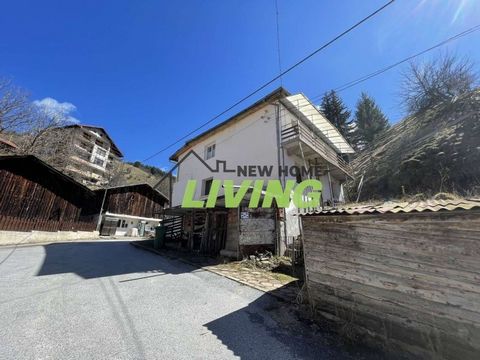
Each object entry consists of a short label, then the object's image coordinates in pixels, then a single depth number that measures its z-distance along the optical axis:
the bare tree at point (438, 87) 18.52
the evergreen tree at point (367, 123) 29.19
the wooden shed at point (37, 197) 14.94
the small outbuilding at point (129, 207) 24.31
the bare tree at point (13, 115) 17.41
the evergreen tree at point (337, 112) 31.02
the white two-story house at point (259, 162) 9.88
